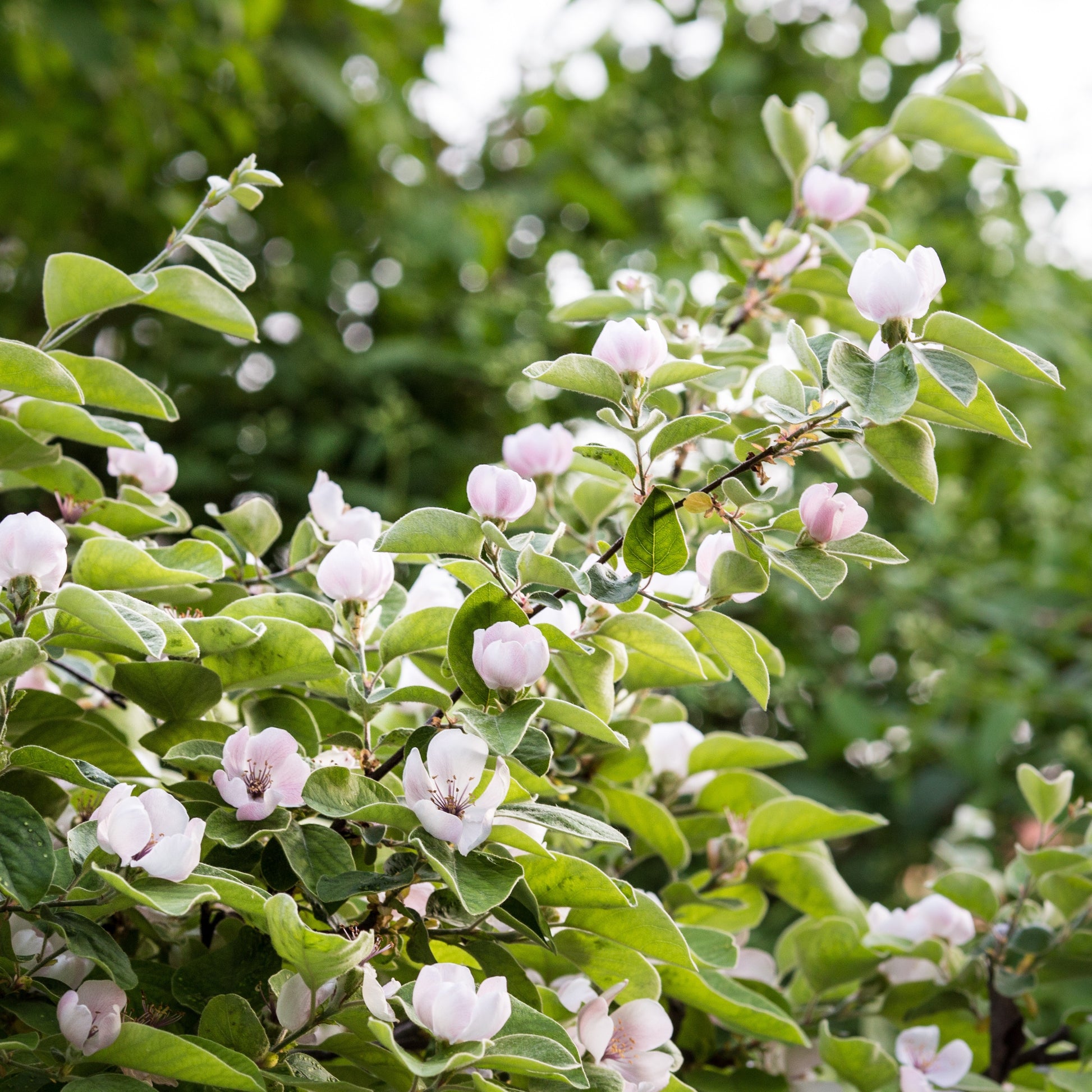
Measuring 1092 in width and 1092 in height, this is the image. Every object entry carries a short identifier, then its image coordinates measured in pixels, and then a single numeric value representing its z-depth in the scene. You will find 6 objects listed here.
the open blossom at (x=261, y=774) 1.39
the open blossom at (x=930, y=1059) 1.55
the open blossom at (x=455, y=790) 1.37
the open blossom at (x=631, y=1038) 1.44
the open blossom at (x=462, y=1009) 1.34
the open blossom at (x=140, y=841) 1.34
